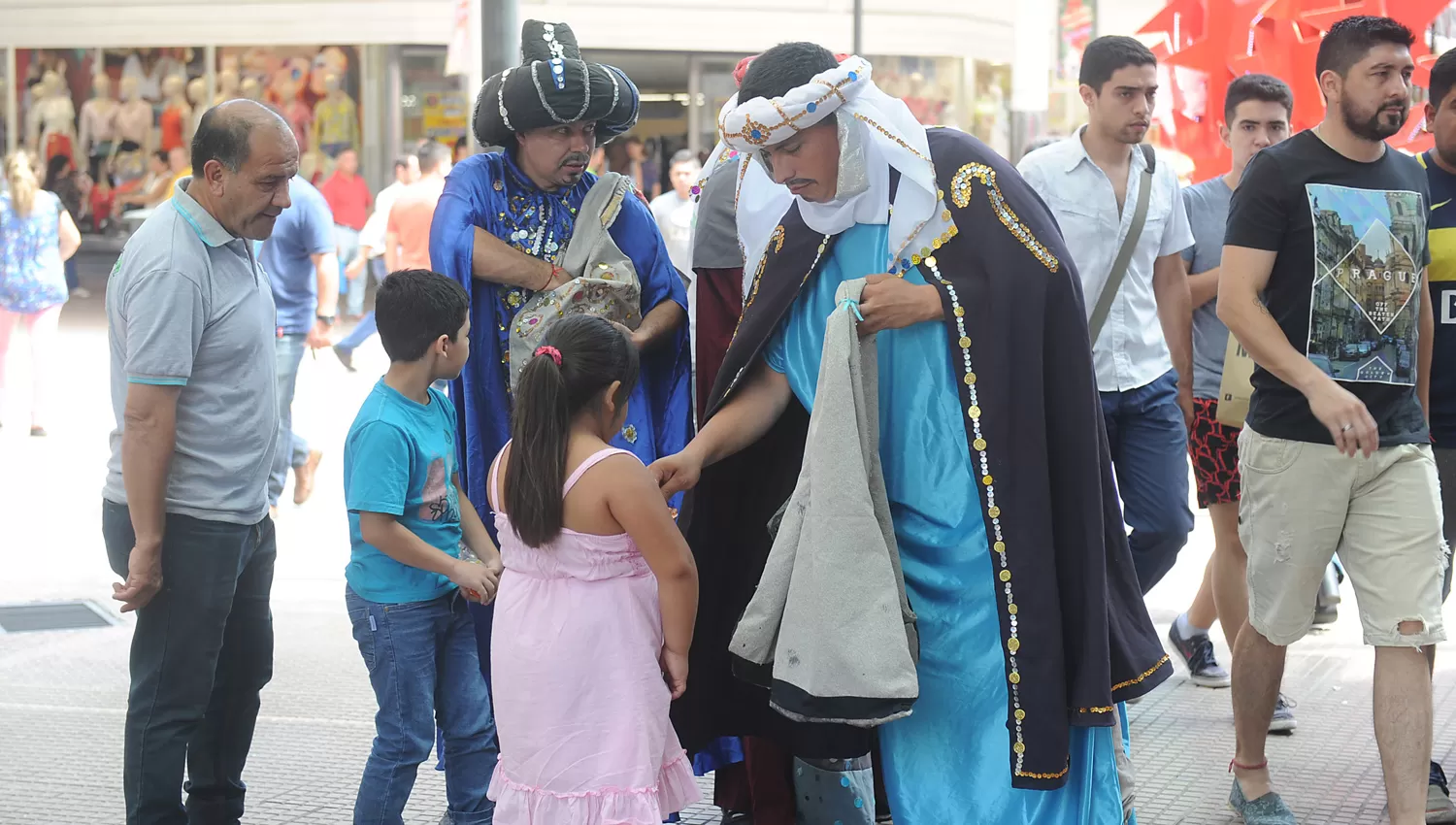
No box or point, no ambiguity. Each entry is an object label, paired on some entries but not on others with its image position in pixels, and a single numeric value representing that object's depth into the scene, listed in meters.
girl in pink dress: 3.26
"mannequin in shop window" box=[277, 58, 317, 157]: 24.53
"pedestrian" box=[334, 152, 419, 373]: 12.57
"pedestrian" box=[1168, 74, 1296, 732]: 5.48
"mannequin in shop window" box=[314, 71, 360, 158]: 24.45
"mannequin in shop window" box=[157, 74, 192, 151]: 25.00
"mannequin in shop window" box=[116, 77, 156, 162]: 25.11
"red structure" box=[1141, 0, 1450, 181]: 8.16
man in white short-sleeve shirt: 5.14
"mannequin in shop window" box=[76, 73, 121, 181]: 25.25
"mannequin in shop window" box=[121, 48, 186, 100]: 25.06
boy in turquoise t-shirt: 3.72
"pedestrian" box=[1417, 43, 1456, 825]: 4.41
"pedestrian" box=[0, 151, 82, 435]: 11.16
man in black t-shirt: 3.97
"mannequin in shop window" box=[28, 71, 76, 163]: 25.42
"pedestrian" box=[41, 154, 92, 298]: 24.78
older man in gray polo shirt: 3.54
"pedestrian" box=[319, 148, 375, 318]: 19.30
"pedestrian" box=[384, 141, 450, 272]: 12.31
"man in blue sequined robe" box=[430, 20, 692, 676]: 4.25
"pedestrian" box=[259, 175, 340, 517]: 8.29
